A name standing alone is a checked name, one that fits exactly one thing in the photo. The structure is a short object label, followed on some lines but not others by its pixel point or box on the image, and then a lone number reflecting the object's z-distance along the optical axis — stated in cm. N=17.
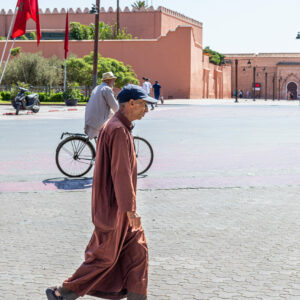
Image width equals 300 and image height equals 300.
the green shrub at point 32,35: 7238
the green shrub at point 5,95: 4475
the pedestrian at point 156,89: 3928
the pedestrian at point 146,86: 3641
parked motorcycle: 2848
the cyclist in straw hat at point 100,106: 912
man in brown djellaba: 371
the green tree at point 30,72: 5372
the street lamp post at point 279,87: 10238
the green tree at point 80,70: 5188
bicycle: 988
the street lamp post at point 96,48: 3562
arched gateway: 10862
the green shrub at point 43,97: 4419
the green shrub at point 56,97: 4412
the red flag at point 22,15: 2142
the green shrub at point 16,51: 6213
